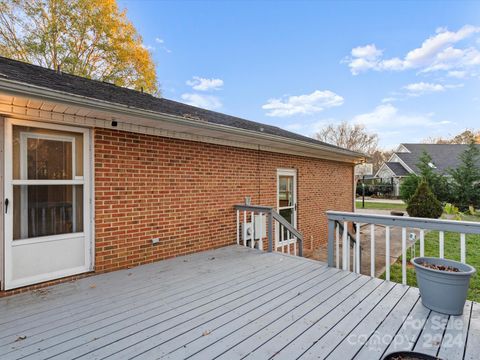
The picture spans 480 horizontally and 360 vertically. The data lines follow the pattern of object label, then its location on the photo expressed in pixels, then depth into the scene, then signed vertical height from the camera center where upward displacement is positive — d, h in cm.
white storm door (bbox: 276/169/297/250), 687 -44
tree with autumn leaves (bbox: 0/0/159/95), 1143 +686
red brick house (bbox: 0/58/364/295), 294 +3
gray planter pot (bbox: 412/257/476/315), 236 -104
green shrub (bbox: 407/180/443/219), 1074 -107
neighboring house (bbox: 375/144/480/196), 2455 +212
